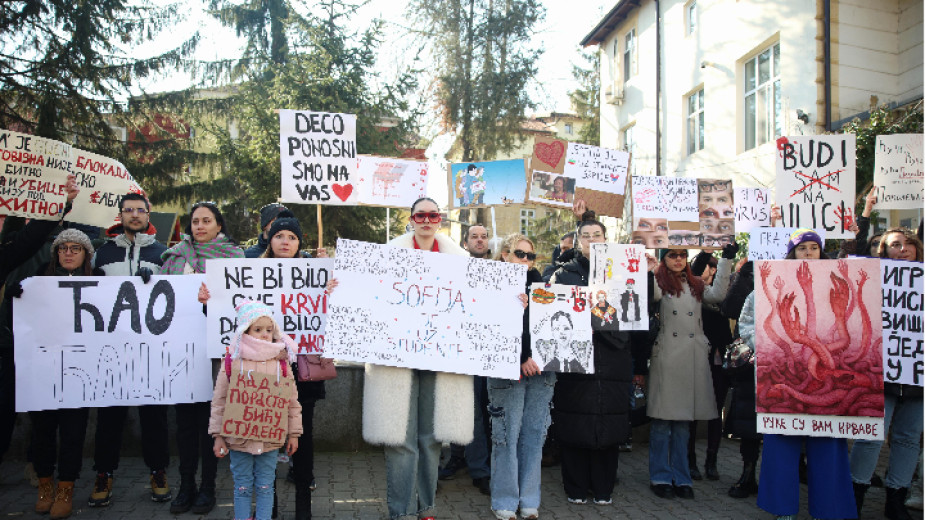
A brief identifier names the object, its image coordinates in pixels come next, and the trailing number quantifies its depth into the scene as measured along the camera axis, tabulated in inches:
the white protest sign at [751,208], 308.2
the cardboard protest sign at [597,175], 292.8
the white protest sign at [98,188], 256.8
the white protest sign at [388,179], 328.8
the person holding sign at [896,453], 198.5
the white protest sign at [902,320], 192.2
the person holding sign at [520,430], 202.7
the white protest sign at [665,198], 279.0
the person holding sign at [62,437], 194.2
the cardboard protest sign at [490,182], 349.1
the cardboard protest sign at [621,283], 215.3
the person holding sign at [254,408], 170.2
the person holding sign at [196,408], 198.1
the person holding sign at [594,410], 213.6
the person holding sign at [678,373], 226.4
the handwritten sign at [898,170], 264.7
